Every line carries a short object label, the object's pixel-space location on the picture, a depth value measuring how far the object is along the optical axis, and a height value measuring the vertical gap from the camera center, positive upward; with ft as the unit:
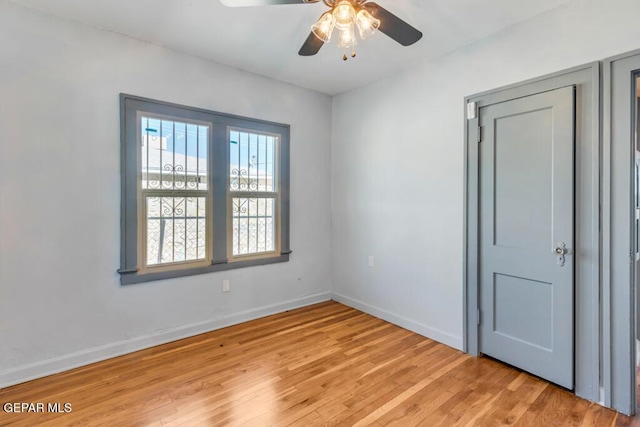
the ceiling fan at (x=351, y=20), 5.47 +3.48
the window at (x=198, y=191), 9.05 +0.67
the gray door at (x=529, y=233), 7.22 -0.54
